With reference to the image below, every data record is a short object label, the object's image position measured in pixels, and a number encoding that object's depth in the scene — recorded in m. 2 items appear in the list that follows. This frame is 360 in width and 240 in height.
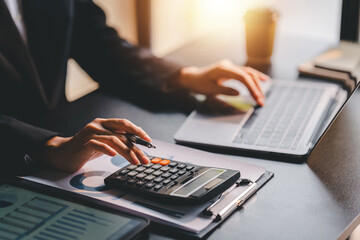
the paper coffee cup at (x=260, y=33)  1.46
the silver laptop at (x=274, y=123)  0.98
